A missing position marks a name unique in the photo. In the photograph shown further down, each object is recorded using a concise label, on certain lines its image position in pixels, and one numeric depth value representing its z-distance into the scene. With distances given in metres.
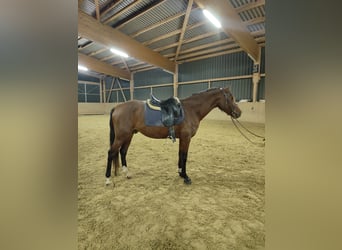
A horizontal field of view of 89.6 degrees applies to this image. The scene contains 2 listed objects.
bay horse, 2.12
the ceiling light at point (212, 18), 4.77
